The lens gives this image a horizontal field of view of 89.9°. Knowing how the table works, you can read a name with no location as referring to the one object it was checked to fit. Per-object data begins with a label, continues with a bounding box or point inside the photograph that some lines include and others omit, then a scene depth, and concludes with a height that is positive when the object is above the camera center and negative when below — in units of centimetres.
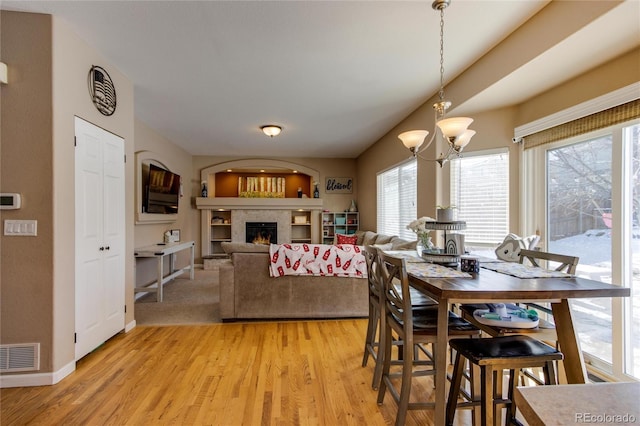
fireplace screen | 764 -47
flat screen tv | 495 +36
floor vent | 228 -103
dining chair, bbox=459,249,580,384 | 176 -64
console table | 432 -56
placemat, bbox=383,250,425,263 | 231 -35
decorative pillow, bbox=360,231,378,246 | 584 -49
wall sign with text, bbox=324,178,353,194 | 808 +67
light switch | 228 -11
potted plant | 212 -2
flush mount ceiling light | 498 +130
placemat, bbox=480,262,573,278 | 179 -35
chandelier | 212 +57
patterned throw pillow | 648 -54
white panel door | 259 -20
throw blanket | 355 -54
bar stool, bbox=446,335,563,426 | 145 -67
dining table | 146 -38
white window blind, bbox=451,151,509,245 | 358 +21
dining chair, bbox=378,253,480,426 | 175 -68
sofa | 358 -90
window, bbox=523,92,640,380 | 235 -3
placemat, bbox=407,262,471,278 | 180 -35
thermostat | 225 +8
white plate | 172 -60
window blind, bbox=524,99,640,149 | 223 +71
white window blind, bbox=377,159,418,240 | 488 +23
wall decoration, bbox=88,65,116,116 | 275 +110
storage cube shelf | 793 -29
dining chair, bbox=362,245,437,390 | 214 -65
